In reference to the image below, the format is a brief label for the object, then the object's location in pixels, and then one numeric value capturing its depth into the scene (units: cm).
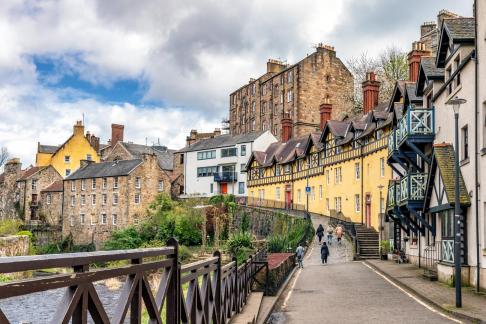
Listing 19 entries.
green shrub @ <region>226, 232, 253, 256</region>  4688
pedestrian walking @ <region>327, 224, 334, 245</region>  4125
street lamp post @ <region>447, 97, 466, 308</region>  1491
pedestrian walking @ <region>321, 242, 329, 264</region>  3328
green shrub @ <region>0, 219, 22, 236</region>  5519
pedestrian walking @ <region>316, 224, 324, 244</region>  4265
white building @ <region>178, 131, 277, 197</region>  6969
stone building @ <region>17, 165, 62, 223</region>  7438
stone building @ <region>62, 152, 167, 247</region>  6619
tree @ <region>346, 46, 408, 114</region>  6056
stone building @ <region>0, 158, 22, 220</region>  7744
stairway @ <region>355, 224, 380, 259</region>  3684
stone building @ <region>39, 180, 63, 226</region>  7300
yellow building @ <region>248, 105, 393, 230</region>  4391
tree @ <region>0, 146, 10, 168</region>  8662
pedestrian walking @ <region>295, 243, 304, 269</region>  3094
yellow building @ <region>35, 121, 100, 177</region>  8081
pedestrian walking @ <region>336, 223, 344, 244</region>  4167
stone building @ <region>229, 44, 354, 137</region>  7288
